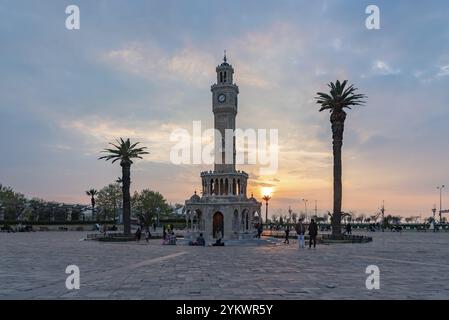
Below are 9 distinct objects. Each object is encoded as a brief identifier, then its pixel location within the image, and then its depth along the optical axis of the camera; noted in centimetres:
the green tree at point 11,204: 11162
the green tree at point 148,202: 11325
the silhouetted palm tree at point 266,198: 7280
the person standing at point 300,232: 3206
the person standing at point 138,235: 4636
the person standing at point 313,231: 3112
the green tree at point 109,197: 11231
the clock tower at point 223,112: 5981
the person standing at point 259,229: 4861
